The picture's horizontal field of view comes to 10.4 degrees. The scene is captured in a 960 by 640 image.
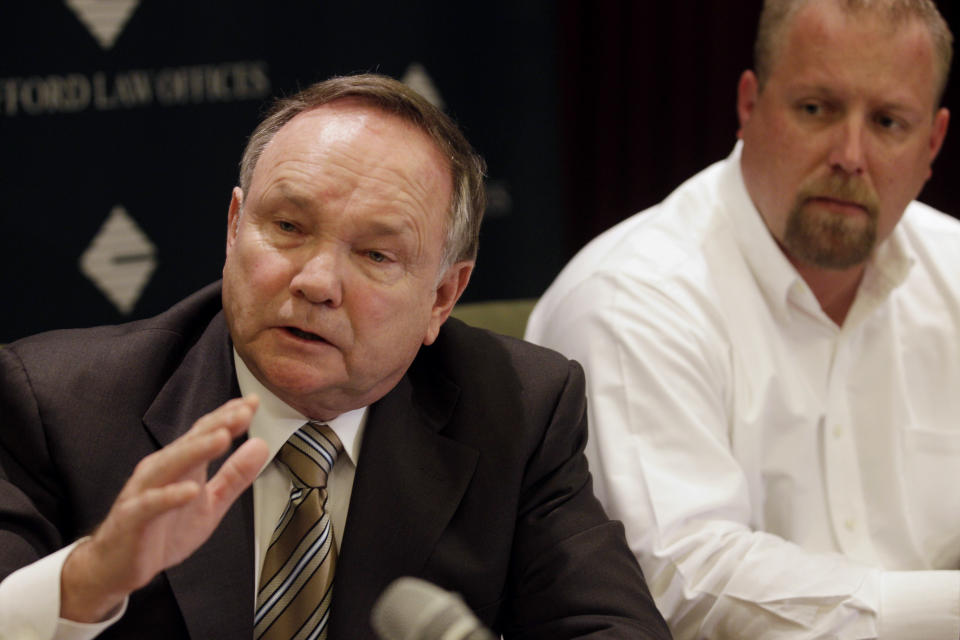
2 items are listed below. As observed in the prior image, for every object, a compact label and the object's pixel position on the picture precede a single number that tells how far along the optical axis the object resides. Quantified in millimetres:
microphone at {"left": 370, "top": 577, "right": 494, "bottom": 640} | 3307
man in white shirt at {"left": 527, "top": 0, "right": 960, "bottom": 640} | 3734
